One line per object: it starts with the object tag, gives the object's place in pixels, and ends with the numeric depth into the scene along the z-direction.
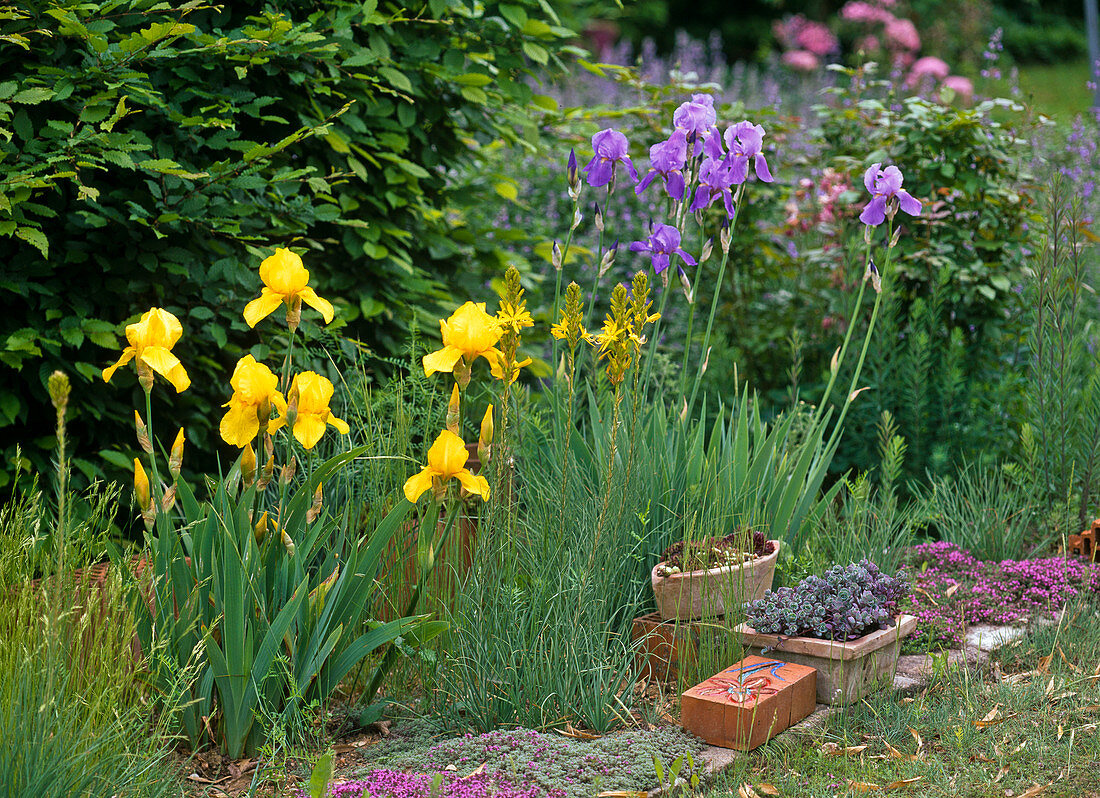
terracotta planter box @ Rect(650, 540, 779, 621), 5.23
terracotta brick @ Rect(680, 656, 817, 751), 4.54
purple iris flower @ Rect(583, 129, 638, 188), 6.08
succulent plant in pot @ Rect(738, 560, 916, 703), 5.10
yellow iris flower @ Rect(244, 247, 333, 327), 4.52
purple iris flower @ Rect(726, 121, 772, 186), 5.94
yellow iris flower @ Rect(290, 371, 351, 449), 4.45
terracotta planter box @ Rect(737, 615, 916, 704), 5.05
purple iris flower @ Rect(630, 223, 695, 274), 6.02
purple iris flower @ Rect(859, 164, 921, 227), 5.96
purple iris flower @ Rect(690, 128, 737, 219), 5.96
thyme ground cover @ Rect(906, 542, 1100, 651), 6.13
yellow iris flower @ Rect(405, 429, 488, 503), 4.54
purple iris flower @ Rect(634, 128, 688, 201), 5.92
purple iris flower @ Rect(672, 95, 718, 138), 5.84
